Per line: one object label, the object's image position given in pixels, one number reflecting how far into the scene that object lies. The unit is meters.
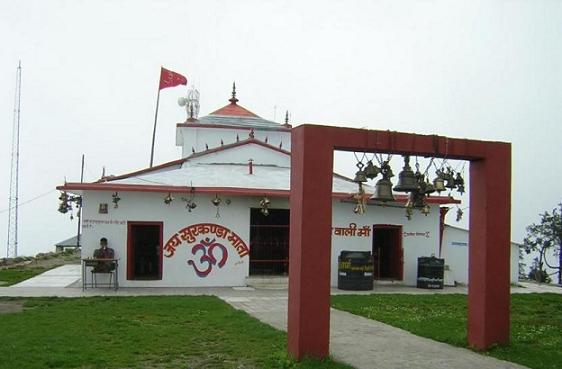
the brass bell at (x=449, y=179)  9.55
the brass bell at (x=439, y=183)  9.41
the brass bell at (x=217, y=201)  18.11
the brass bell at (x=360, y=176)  9.01
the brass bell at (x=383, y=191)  9.02
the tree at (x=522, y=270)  28.98
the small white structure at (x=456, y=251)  21.30
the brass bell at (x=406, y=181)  9.13
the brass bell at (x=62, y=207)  19.25
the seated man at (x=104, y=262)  17.06
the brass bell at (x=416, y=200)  9.47
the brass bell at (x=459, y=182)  9.65
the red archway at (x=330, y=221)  8.14
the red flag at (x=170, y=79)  32.88
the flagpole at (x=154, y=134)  34.97
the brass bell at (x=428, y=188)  9.37
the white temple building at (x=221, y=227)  17.70
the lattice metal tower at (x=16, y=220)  35.33
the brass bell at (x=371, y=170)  9.01
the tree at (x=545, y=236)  29.72
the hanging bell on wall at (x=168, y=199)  17.73
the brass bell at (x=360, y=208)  8.65
